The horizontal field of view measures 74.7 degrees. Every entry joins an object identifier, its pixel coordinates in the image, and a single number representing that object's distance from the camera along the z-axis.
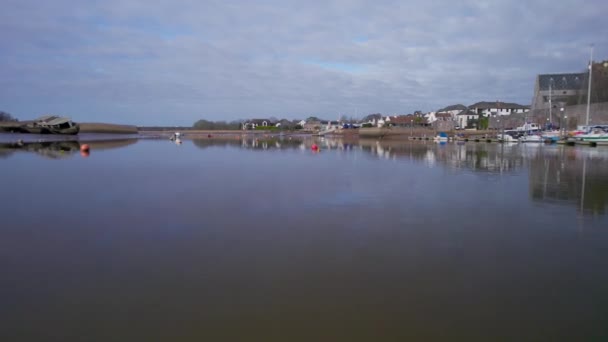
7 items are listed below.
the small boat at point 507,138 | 51.69
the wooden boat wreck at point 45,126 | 58.47
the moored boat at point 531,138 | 46.89
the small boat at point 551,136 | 44.58
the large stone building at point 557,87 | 73.31
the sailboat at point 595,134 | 35.62
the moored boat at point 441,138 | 60.56
